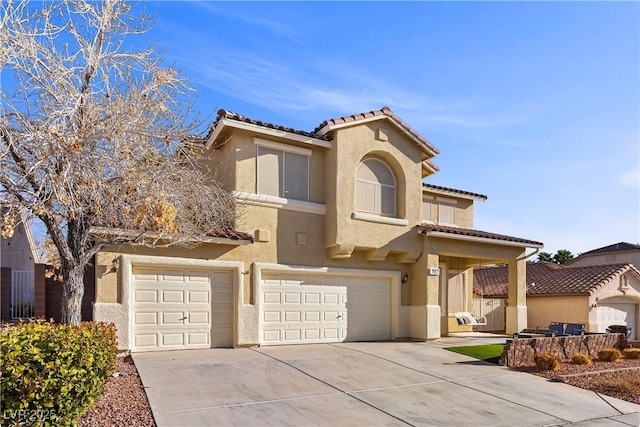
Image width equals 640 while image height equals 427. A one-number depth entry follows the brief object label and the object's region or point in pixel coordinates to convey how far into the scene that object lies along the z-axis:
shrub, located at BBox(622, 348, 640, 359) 15.39
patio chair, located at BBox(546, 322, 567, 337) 16.12
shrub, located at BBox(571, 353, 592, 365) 13.89
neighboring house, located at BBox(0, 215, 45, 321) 15.50
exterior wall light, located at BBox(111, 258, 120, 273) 13.34
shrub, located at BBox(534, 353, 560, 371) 12.93
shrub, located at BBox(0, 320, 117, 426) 6.02
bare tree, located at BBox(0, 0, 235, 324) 8.86
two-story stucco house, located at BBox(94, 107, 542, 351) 14.15
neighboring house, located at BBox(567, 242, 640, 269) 37.28
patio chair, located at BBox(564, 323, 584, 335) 16.55
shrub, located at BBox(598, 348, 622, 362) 14.71
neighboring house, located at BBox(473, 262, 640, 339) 23.89
